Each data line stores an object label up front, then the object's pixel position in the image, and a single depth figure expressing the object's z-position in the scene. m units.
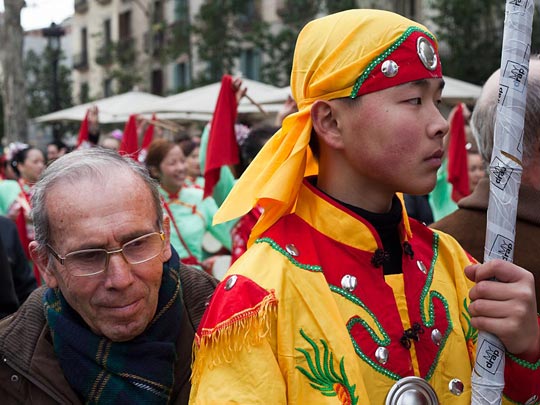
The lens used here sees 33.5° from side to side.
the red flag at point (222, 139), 6.05
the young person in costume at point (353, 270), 2.02
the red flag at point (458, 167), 6.96
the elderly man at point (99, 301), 2.45
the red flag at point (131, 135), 9.62
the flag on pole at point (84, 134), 10.79
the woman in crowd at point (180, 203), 7.32
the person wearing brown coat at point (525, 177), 2.80
